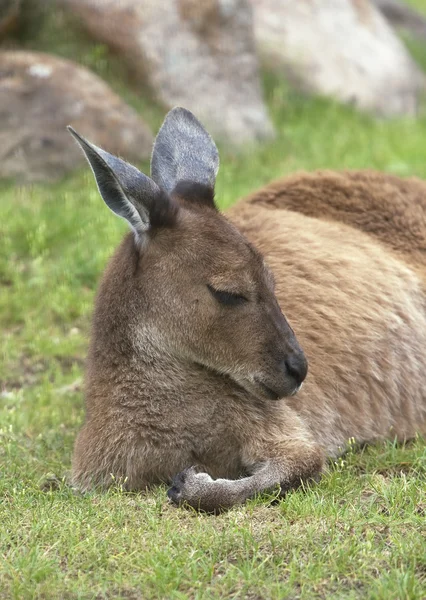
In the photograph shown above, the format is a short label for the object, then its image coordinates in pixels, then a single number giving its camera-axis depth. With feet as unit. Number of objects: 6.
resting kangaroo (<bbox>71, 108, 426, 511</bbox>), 30.19
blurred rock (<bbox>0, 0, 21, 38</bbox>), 65.36
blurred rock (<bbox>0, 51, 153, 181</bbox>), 58.59
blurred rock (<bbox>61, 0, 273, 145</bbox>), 68.03
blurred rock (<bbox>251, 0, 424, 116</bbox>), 80.28
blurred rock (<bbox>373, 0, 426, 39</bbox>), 118.73
